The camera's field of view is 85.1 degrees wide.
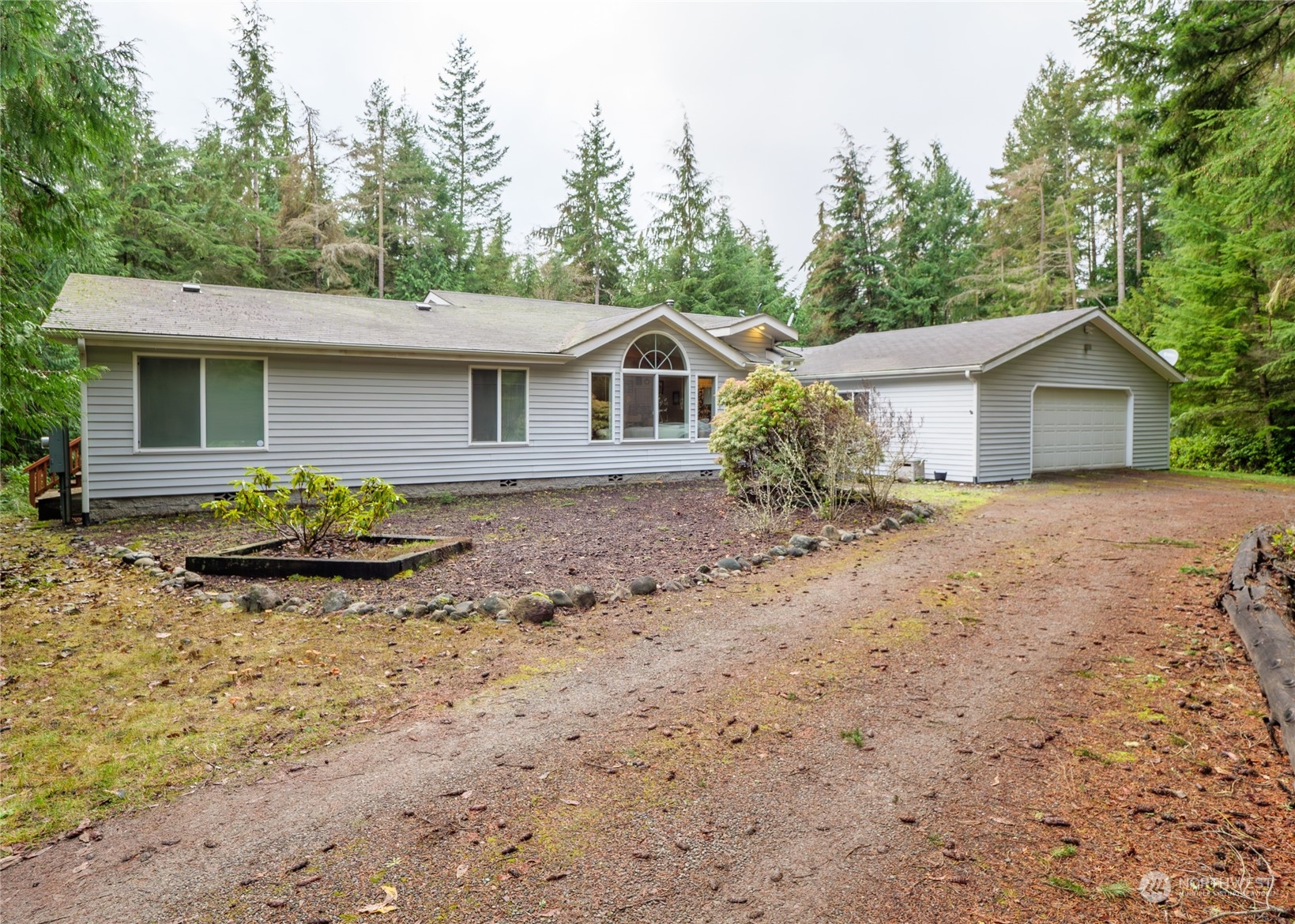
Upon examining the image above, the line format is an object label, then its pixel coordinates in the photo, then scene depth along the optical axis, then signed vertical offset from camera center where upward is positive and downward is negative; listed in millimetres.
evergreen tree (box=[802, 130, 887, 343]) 28984 +7983
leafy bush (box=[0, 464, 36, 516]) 11484 -955
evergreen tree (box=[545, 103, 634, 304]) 30219 +9914
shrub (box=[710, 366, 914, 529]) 9562 -23
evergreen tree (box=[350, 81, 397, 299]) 26219 +10144
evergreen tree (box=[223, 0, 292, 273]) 25078 +12100
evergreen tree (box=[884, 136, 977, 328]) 28297 +8468
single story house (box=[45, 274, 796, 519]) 10109 +934
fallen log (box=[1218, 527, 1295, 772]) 3316 -1082
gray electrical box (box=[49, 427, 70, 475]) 9547 -134
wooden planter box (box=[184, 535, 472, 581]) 6344 -1112
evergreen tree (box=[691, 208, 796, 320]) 29391 +7247
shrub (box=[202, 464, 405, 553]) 6816 -633
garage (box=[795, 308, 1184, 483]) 14703 +1269
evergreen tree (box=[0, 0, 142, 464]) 5473 +2413
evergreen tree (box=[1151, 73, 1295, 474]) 15609 +2715
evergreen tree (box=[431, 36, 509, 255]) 29938 +13116
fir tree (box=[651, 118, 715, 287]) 30734 +10301
